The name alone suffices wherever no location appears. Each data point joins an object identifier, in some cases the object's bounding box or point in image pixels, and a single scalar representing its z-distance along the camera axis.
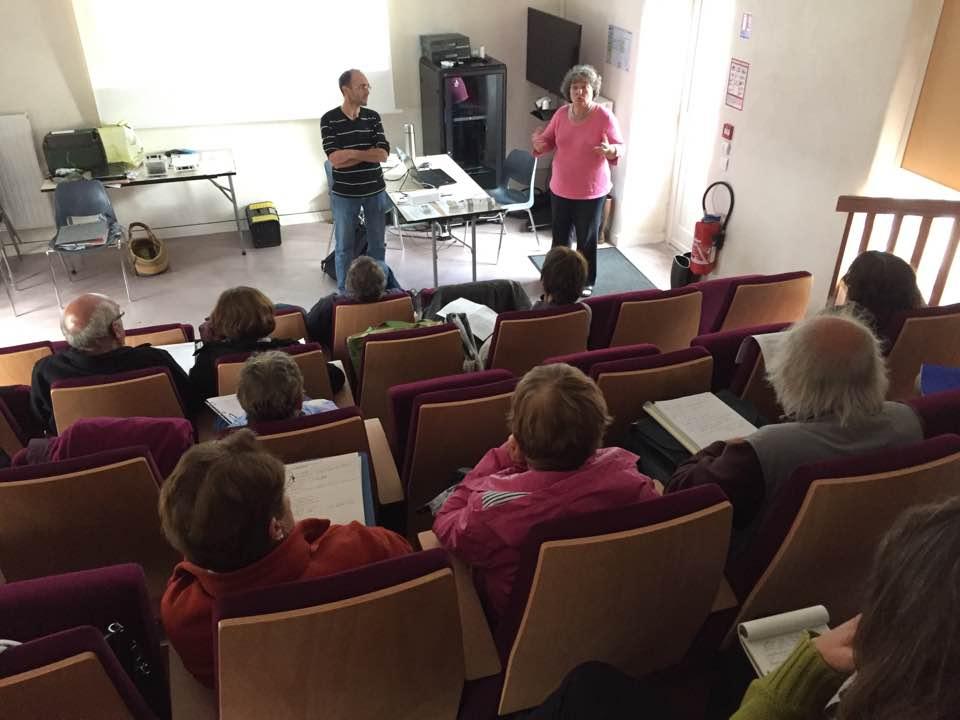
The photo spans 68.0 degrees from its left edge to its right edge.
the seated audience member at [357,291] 3.43
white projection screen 5.59
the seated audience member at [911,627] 0.78
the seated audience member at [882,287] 2.61
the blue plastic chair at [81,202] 5.47
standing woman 4.59
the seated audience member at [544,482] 1.60
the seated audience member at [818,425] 1.74
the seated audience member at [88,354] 2.66
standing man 4.53
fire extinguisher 4.98
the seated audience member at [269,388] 2.19
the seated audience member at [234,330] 2.85
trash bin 5.11
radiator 5.57
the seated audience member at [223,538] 1.39
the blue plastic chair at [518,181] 5.64
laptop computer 5.17
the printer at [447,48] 6.07
